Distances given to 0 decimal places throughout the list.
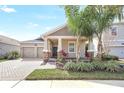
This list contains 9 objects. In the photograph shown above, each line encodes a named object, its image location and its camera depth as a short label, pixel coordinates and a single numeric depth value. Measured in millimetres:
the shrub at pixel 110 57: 9278
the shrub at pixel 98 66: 5403
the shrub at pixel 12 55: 11809
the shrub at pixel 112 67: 5265
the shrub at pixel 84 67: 5210
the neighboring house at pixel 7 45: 11790
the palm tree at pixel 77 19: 6064
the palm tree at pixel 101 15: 6275
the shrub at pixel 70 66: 5295
